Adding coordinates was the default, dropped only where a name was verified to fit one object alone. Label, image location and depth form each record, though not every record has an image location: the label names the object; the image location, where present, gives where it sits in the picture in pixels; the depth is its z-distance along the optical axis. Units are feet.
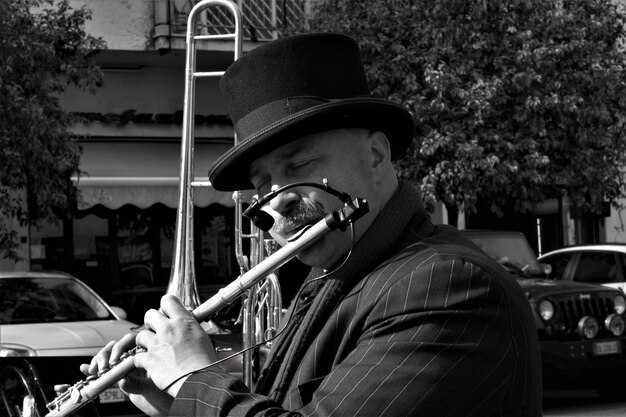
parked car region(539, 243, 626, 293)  39.63
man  6.12
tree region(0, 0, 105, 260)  39.01
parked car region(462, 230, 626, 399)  32.09
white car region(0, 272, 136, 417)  20.51
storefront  52.70
